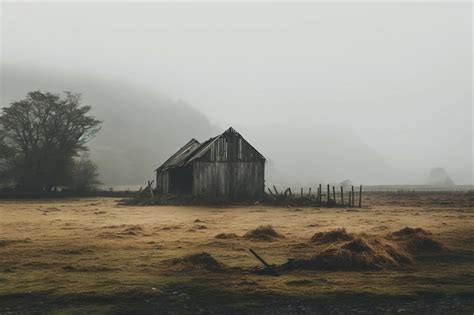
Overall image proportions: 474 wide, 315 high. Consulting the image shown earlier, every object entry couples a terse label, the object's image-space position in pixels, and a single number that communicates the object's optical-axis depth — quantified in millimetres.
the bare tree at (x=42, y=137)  63344
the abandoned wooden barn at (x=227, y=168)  45219
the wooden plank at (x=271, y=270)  11889
